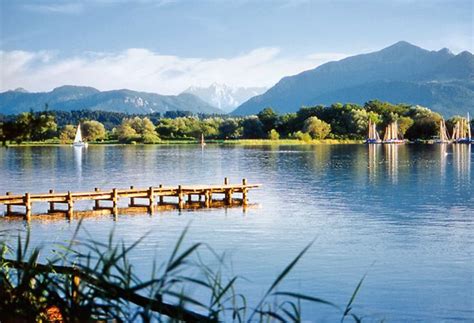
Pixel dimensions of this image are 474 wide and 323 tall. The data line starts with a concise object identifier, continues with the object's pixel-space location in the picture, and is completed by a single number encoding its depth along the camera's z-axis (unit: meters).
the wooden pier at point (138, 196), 33.16
